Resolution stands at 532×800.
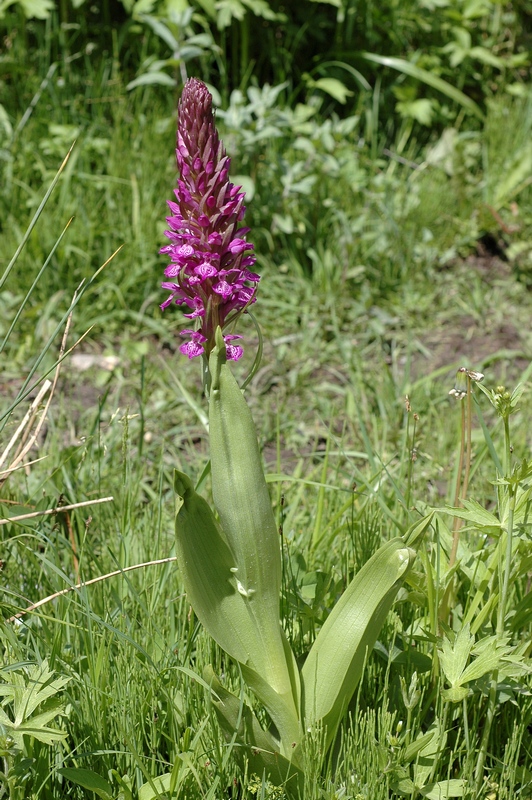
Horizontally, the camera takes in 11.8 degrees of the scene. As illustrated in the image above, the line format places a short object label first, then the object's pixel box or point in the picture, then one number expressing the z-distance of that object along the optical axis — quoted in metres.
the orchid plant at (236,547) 1.24
